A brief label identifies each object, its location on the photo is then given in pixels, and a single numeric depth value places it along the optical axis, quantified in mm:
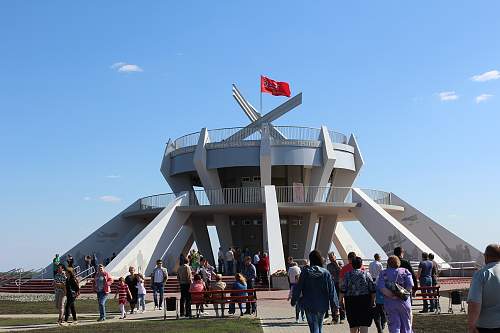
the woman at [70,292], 14602
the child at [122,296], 15727
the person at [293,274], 15270
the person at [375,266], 12922
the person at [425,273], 15289
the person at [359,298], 8859
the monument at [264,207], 29219
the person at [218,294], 14749
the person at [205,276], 17850
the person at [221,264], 28453
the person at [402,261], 10945
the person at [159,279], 17562
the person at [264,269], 24438
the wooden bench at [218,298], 14727
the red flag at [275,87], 34344
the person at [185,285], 15422
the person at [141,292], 17406
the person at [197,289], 14812
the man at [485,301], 5336
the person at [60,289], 14508
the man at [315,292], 8641
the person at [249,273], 19969
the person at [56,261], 27519
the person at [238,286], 15625
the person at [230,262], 26522
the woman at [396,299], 8539
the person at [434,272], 15523
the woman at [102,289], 15103
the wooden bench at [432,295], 14305
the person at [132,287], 17078
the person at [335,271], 13418
